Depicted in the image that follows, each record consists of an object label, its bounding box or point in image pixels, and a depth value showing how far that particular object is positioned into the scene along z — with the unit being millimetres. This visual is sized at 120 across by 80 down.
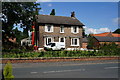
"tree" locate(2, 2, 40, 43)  14248
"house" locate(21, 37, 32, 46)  34812
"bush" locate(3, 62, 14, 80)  3050
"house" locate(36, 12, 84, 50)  24341
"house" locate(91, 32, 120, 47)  38248
